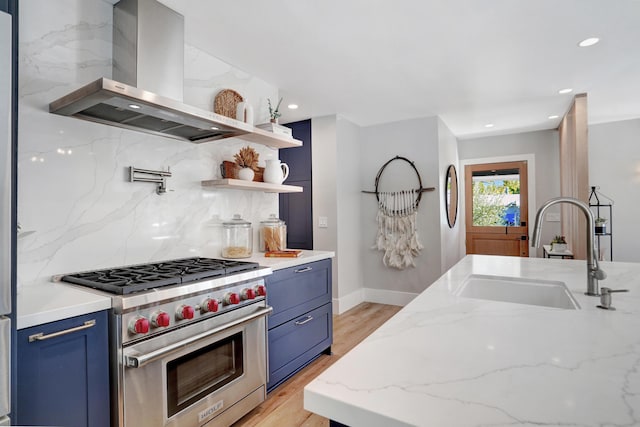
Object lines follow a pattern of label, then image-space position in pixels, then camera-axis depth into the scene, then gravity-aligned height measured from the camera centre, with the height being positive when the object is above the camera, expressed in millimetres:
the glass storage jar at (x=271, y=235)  2902 -205
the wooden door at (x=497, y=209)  5520 +10
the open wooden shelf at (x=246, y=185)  2394 +200
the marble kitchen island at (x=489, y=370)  561 -336
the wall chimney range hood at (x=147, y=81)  1692 +764
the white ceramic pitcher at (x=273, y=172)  2830 +329
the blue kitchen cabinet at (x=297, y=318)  2322 -808
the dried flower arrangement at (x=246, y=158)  2689 +434
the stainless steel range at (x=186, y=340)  1442 -616
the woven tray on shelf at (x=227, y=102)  2602 +859
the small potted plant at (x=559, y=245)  4109 -443
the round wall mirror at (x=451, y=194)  4813 +235
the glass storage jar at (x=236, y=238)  2572 -202
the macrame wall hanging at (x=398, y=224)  4531 -188
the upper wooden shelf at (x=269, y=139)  2495 +591
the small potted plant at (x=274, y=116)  2938 +839
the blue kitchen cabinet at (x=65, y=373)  1197 -604
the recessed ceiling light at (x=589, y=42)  2500 +1246
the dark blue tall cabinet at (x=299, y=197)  4461 +197
